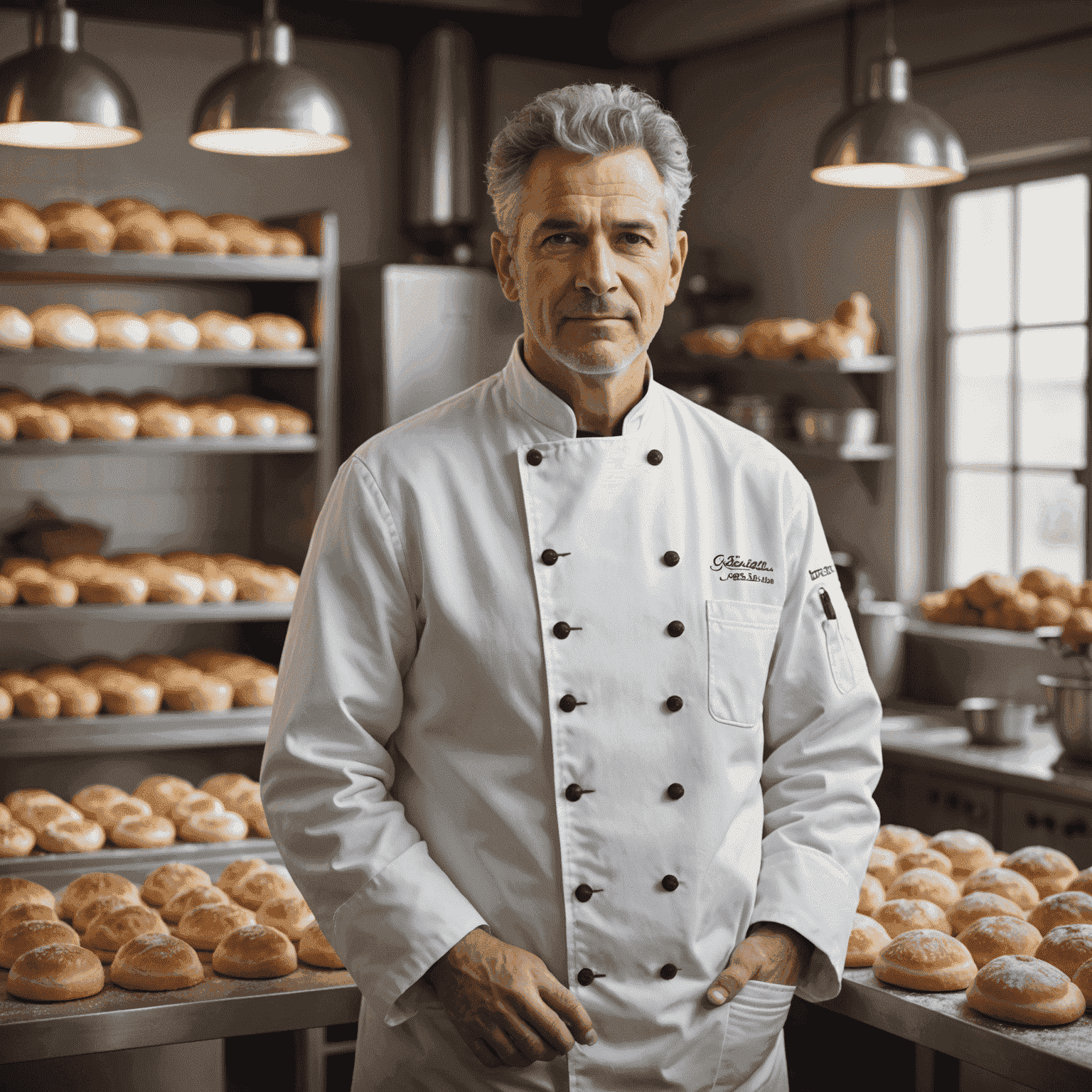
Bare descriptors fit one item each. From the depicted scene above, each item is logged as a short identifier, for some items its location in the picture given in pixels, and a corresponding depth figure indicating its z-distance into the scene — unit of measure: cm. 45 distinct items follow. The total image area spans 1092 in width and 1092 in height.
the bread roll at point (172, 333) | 397
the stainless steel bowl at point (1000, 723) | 361
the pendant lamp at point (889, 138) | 306
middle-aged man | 142
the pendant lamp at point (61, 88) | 282
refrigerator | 445
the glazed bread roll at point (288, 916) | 205
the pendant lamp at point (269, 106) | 295
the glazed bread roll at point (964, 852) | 237
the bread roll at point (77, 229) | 386
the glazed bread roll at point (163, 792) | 295
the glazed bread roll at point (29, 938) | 195
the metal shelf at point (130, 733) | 370
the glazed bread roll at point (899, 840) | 245
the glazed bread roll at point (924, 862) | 232
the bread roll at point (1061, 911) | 202
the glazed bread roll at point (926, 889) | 216
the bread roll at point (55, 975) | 184
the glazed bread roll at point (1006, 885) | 215
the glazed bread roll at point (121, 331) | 392
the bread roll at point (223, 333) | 402
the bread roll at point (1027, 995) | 170
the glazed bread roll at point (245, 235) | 405
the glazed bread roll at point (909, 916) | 201
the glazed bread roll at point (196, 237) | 399
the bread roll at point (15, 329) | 379
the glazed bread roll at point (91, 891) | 219
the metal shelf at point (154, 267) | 379
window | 411
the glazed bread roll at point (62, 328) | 386
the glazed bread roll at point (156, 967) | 188
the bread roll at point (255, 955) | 193
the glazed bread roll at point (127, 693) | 382
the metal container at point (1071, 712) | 327
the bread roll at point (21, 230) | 378
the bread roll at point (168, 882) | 225
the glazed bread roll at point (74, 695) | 378
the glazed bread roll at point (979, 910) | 206
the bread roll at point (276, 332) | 412
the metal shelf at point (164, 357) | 381
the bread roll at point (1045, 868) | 223
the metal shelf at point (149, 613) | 376
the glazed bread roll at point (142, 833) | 278
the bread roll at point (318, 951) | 197
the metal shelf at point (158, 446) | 384
